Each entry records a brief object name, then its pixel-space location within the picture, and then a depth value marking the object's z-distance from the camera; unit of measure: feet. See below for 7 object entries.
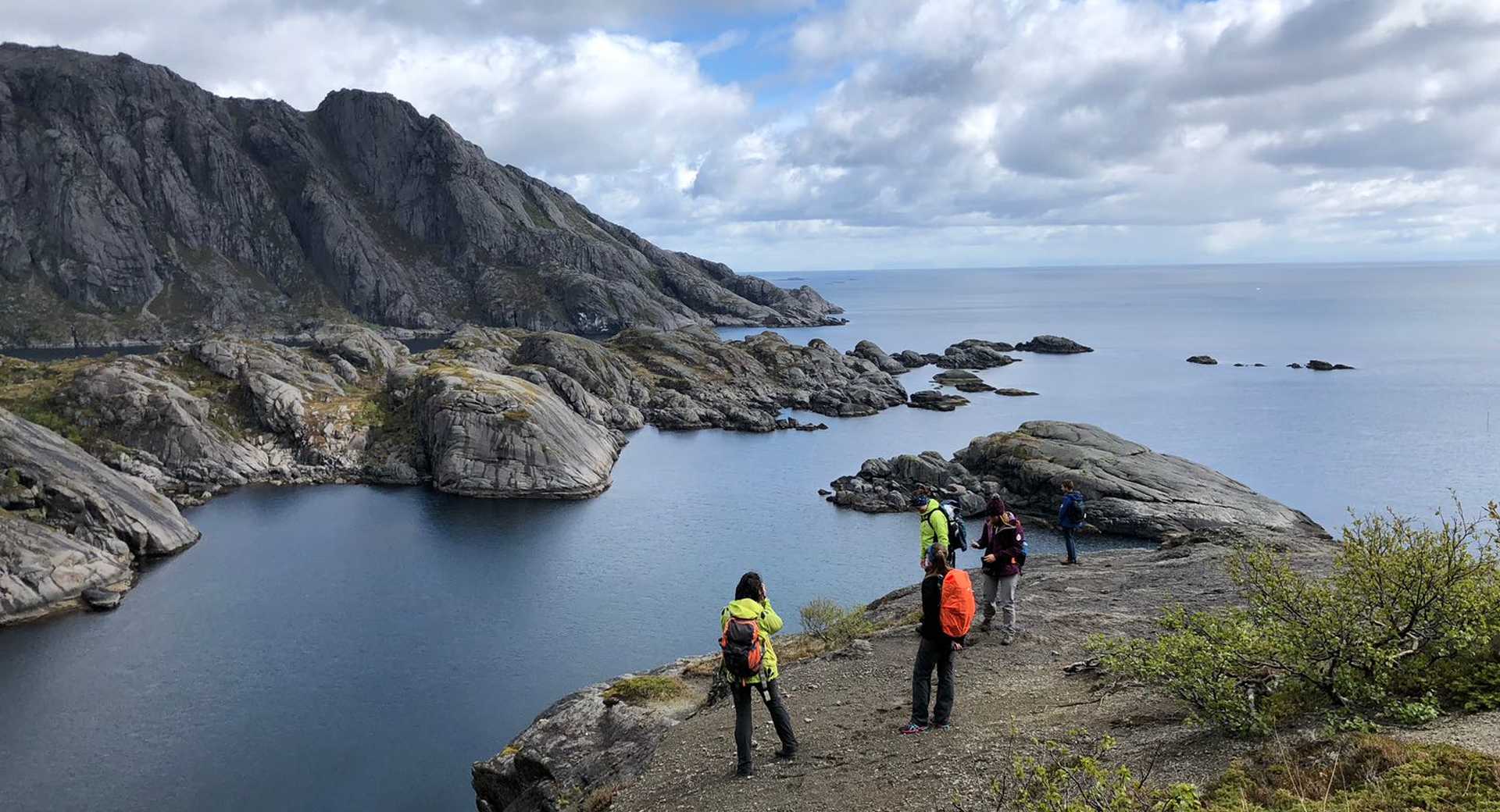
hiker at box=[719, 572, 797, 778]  50.14
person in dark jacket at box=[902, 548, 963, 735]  50.90
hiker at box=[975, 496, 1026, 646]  71.41
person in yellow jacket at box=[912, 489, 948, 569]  66.59
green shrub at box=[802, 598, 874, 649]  91.25
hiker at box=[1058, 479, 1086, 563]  107.76
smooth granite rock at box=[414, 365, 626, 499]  274.77
